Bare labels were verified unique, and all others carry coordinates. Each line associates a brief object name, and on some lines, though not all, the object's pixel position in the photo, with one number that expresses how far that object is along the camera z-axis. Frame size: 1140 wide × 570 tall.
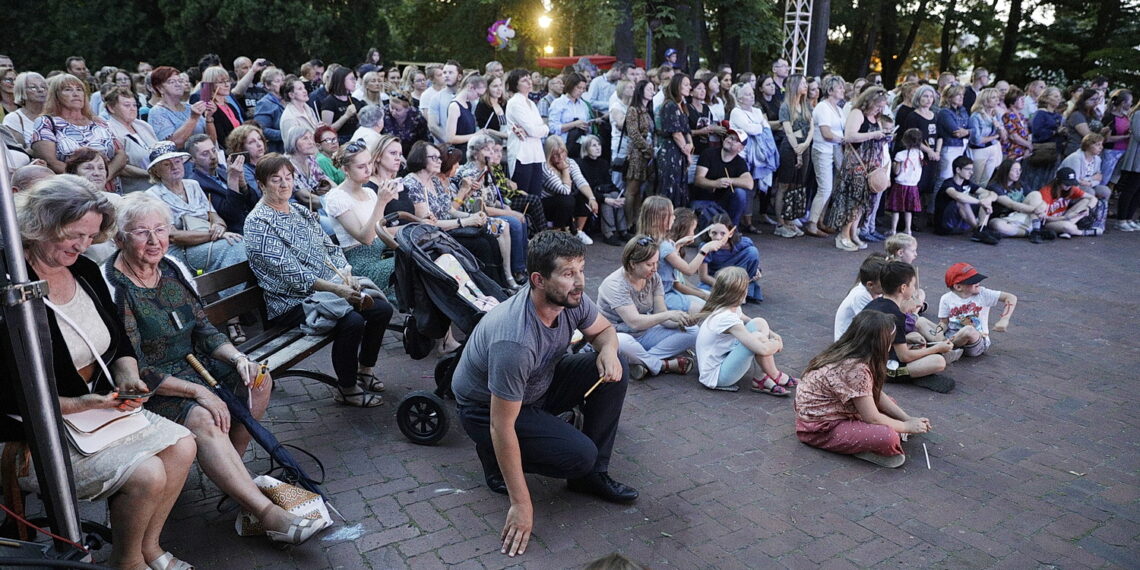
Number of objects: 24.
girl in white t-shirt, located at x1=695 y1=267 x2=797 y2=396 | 5.35
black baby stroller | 4.96
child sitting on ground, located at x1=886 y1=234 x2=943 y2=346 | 5.93
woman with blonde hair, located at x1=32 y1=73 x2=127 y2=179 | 6.05
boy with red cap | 6.26
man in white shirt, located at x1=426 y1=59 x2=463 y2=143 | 9.29
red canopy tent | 29.91
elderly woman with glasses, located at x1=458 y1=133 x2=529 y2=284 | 7.51
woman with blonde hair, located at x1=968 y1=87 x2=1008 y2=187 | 10.92
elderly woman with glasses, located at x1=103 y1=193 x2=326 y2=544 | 3.49
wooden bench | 4.54
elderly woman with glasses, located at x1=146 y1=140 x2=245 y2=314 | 5.68
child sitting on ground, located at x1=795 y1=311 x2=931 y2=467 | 4.47
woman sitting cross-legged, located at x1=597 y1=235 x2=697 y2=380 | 5.65
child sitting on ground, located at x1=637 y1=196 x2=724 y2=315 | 6.43
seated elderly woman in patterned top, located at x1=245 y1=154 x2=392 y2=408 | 4.90
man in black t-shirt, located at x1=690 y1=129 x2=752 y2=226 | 9.36
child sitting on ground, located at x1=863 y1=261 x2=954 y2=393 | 5.55
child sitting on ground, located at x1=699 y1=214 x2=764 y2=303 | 7.54
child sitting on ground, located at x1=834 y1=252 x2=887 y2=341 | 5.83
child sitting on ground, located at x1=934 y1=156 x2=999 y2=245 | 10.55
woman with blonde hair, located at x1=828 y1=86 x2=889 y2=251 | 9.88
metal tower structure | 15.52
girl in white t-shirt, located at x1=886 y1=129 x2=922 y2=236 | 10.14
